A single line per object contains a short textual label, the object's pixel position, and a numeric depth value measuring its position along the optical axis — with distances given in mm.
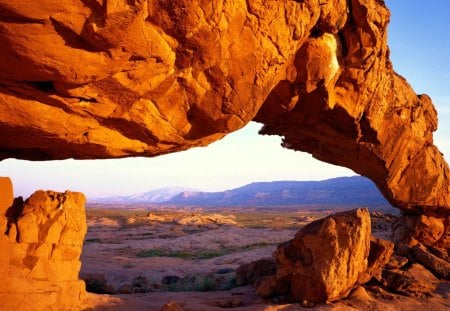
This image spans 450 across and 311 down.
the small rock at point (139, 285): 11125
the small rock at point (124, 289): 10852
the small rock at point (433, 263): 11250
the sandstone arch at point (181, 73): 4840
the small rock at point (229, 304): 8975
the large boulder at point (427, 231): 14445
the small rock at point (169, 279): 12859
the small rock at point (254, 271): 11398
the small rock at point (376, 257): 9836
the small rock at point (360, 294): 8945
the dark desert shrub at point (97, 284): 10516
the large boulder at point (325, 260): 8711
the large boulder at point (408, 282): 9859
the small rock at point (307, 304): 8445
